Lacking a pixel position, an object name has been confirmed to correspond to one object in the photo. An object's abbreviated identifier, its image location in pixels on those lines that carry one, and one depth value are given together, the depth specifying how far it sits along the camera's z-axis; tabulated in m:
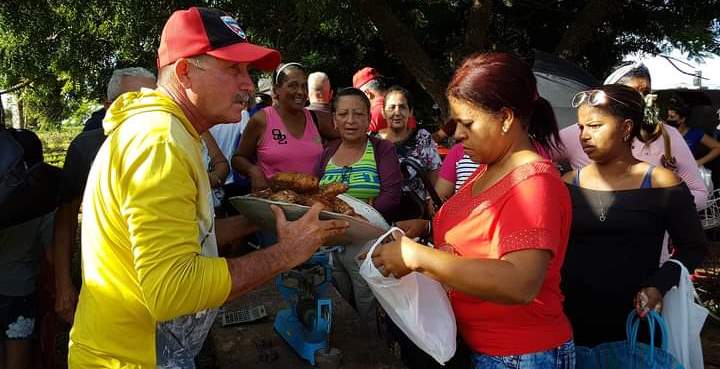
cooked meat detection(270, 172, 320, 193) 2.13
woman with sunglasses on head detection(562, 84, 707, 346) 2.24
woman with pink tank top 3.79
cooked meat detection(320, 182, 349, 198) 2.06
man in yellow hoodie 1.33
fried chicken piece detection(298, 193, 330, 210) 1.89
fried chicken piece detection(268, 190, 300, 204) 1.88
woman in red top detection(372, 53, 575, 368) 1.46
